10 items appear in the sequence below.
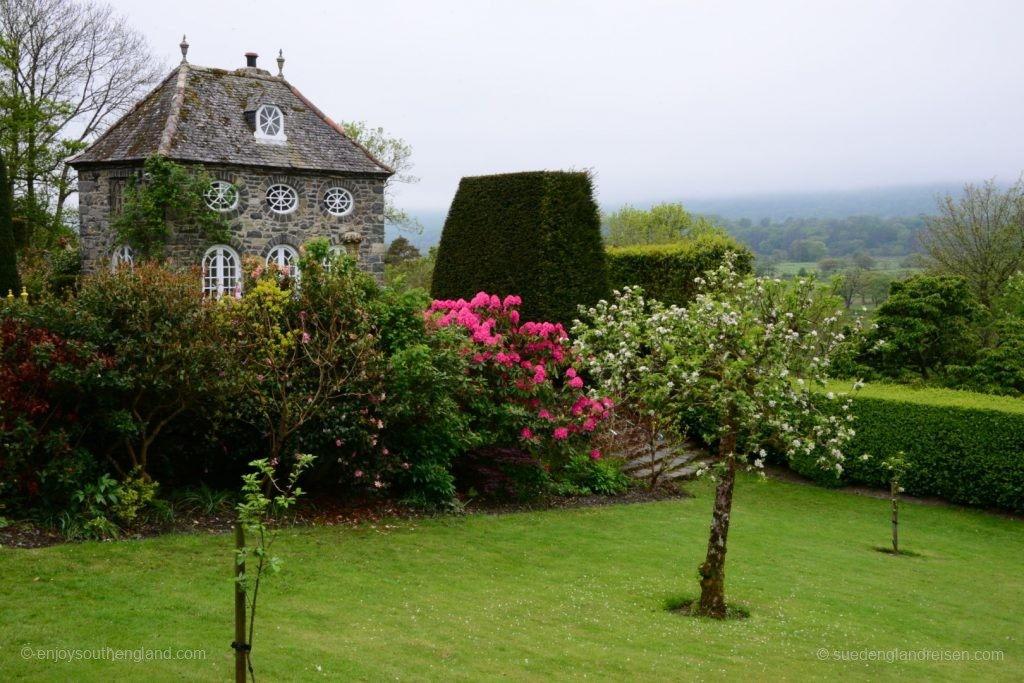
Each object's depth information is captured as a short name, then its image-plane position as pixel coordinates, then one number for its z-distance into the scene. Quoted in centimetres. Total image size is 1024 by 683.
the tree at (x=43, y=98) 3181
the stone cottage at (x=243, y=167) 2339
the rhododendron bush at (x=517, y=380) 1486
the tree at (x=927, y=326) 1953
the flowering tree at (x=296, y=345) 1230
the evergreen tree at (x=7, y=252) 1638
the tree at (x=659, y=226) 4806
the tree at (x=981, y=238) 2919
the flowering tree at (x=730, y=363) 948
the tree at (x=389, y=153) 4372
